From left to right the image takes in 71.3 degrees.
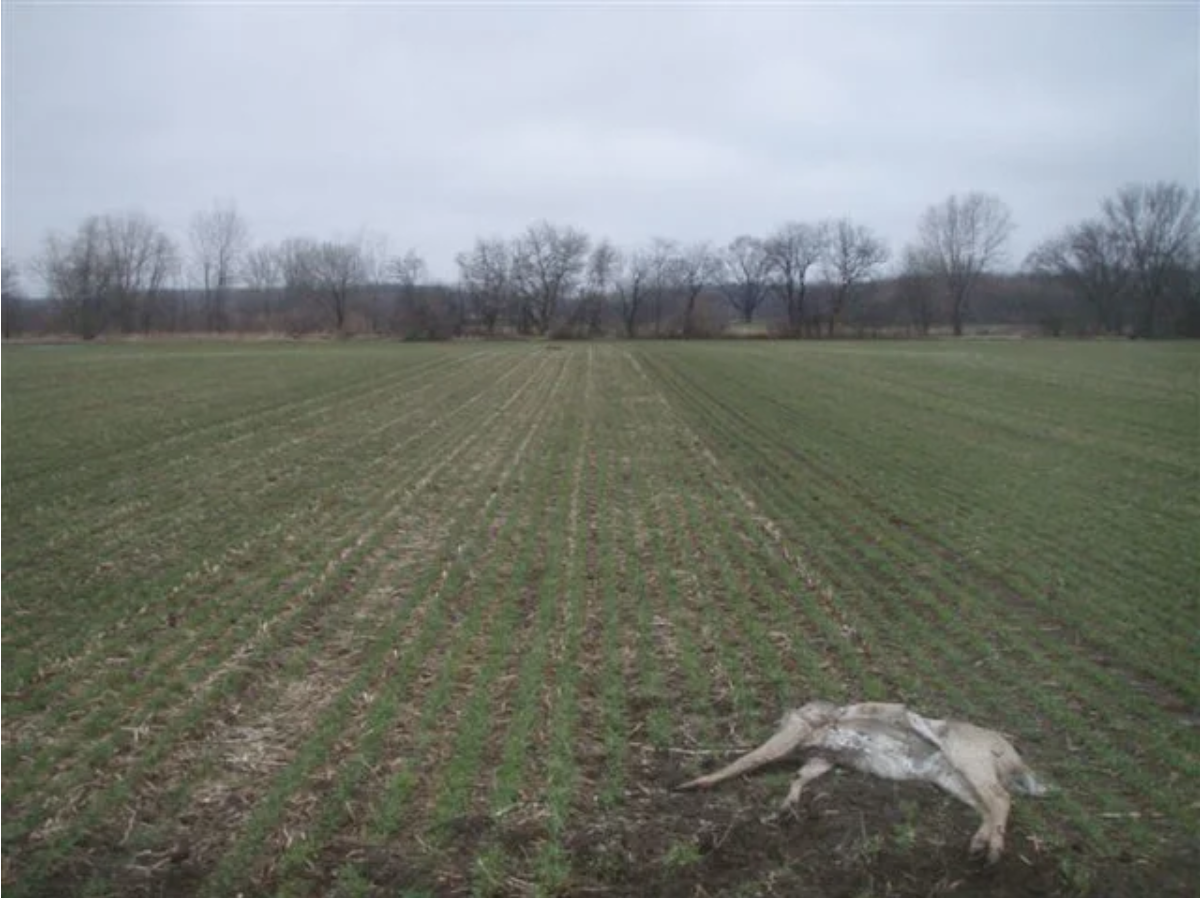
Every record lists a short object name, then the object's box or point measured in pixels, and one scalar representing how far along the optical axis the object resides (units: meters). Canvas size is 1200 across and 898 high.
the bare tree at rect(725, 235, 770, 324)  103.69
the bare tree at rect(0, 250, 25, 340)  76.38
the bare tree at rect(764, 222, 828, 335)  100.43
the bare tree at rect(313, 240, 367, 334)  97.75
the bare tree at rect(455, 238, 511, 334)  89.56
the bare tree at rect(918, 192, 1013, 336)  97.19
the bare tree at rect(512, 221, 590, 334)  94.38
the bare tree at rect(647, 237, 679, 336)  97.75
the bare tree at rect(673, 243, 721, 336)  100.56
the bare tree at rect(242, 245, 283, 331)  104.43
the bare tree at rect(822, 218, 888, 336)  97.75
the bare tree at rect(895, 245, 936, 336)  91.00
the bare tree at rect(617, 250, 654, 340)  97.00
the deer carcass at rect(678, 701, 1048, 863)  4.51
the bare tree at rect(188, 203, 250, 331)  97.91
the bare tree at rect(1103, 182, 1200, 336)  82.62
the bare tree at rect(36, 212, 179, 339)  82.31
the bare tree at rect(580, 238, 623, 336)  90.06
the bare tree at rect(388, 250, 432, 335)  81.19
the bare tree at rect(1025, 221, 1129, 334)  86.06
